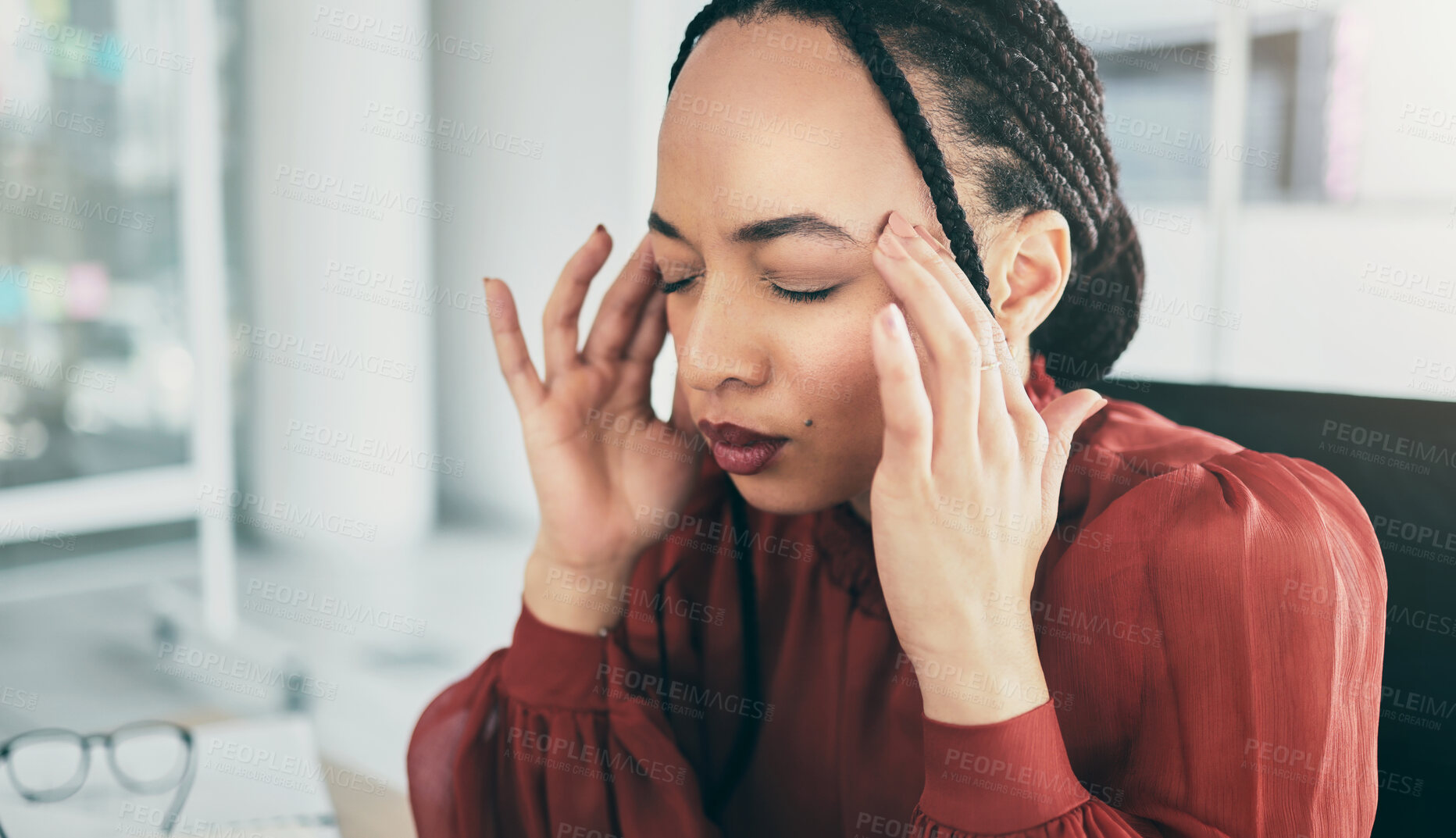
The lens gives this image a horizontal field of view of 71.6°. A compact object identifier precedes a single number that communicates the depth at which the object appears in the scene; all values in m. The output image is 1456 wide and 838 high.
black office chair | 0.77
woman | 0.66
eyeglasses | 1.13
